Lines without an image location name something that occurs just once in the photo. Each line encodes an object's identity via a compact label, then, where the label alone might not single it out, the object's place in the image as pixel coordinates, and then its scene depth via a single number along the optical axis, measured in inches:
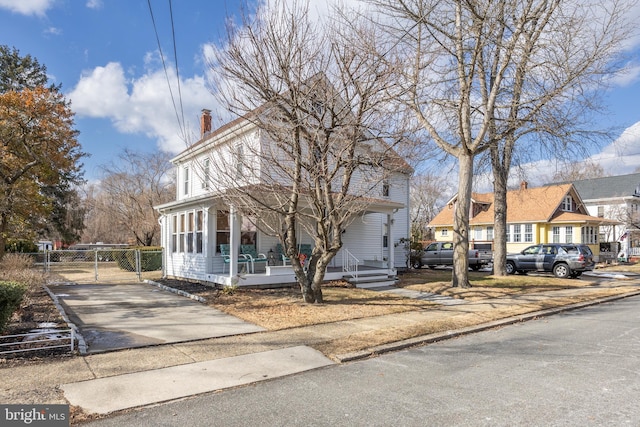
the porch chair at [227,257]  557.9
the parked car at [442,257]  928.3
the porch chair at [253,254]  572.2
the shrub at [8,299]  246.4
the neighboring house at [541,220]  1222.9
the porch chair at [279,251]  592.6
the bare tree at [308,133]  353.4
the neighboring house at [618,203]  1529.3
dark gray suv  752.3
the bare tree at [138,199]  1300.4
